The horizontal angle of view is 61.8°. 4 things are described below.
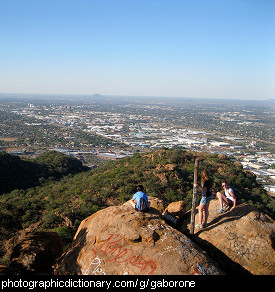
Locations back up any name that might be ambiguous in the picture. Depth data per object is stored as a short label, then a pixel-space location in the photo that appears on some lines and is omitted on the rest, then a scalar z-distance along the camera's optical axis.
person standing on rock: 6.95
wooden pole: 6.66
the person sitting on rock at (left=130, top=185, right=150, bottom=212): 7.28
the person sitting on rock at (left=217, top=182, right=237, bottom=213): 7.54
